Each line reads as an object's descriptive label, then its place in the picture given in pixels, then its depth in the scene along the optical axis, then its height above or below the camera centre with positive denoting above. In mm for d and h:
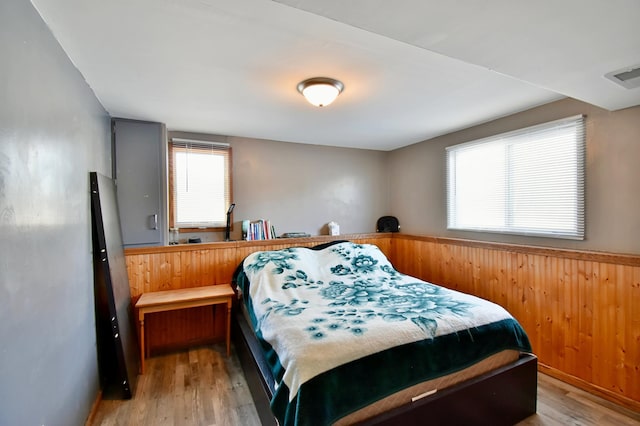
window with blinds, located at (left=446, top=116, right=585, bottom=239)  2449 +277
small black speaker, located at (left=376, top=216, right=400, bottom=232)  4379 -201
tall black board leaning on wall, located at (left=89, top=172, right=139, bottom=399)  2164 -717
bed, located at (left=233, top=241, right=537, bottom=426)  1462 -851
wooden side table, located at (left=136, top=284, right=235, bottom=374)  2572 -804
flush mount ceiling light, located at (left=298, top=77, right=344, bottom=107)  2037 +876
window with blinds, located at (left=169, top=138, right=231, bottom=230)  3268 +338
